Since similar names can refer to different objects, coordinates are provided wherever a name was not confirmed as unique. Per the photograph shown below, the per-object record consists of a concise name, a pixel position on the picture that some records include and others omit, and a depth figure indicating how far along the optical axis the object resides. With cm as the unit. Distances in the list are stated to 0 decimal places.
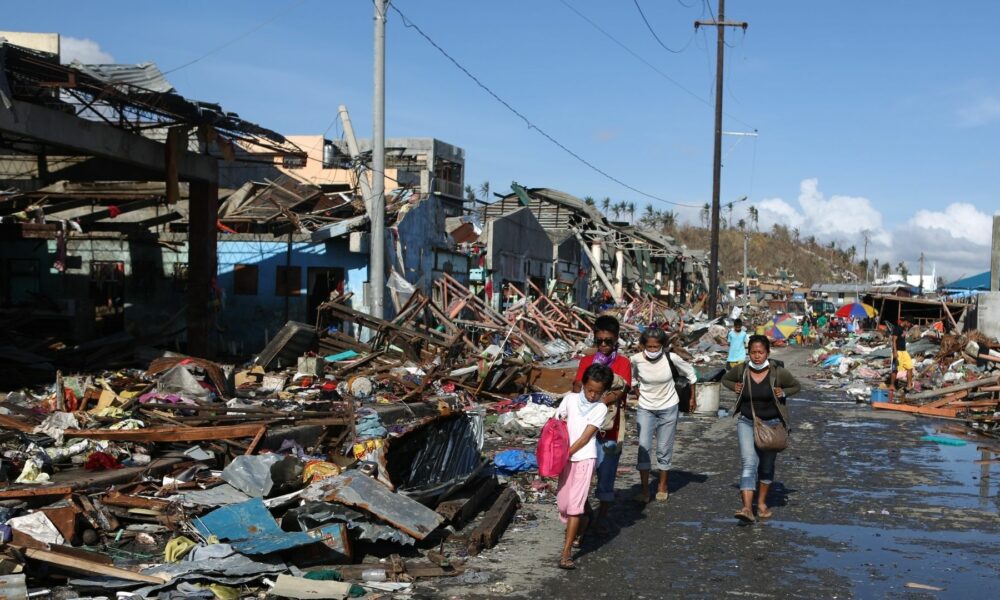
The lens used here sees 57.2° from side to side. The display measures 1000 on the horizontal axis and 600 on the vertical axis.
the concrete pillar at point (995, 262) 2878
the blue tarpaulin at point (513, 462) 1059
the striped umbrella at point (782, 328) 3199
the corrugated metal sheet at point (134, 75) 1444
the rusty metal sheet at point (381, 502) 712
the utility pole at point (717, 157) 3181
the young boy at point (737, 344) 1933
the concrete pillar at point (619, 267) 4766
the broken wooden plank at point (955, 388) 1741
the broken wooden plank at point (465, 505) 787
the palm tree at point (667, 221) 13512
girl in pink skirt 694
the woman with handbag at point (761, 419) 840
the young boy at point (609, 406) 802
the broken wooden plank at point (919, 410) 1731
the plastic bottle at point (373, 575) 653
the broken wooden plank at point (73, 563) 619
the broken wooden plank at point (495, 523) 733
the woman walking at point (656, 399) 908
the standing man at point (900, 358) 2078
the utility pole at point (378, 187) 1780
